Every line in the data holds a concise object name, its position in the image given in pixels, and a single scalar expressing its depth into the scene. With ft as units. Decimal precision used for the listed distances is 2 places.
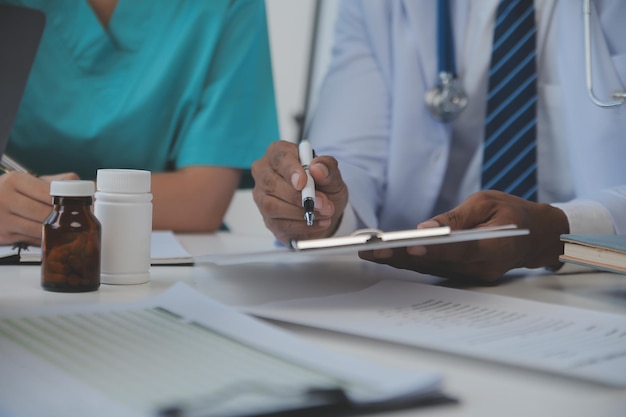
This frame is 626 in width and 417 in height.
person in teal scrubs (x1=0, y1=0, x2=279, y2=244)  4.13
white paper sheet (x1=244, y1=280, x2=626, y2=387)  1.31
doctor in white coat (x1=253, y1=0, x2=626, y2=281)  2.77
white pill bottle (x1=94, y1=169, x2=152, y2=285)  2.07
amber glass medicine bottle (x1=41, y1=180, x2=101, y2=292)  1.93
